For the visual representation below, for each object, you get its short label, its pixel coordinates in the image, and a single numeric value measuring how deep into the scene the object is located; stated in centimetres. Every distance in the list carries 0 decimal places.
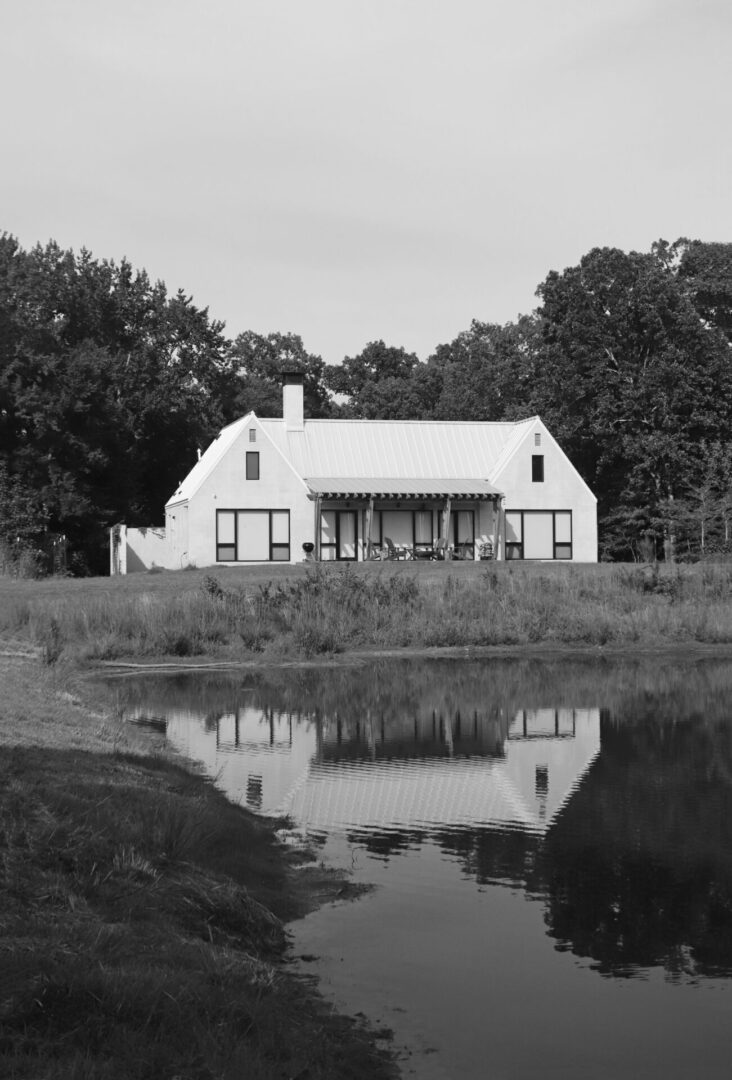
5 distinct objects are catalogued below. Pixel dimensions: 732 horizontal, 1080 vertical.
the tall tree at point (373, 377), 8438
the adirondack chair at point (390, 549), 5081
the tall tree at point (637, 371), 5722
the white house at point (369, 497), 5091
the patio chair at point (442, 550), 5048
